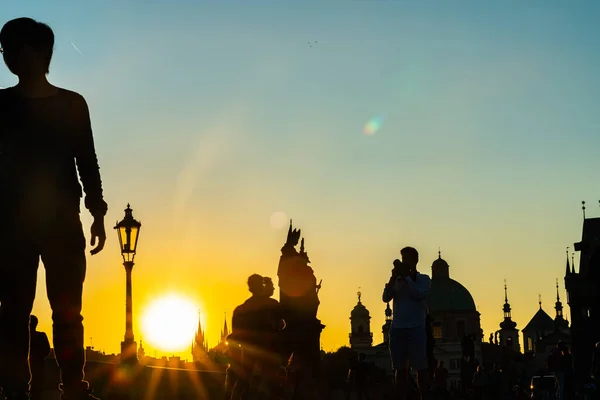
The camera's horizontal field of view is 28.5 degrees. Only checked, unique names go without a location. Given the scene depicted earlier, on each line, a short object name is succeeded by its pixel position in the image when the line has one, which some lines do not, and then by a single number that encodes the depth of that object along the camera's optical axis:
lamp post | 20.86
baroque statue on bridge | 20.12
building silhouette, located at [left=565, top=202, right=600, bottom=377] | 120.25
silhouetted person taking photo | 12.12
